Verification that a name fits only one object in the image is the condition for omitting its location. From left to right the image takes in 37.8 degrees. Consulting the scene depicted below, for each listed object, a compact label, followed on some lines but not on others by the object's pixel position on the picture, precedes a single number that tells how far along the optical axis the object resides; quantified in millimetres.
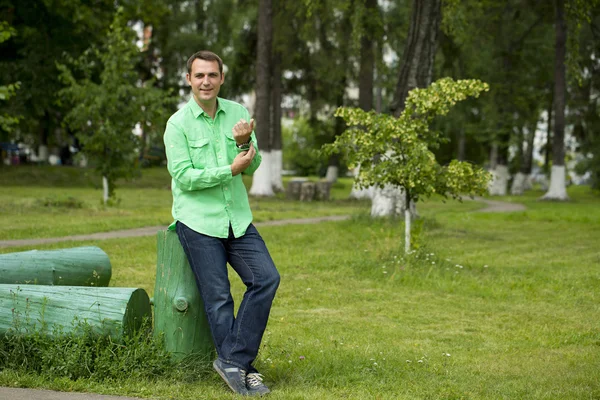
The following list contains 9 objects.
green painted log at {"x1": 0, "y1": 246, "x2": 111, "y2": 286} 6806
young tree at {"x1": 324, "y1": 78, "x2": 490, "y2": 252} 11648
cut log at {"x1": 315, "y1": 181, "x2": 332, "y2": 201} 28328
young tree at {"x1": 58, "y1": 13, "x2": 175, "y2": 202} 20453
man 5301
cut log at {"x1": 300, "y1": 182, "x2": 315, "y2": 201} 28062
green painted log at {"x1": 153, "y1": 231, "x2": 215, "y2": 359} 5547
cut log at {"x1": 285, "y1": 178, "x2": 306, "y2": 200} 28141
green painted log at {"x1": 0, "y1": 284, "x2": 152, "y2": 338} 5582
